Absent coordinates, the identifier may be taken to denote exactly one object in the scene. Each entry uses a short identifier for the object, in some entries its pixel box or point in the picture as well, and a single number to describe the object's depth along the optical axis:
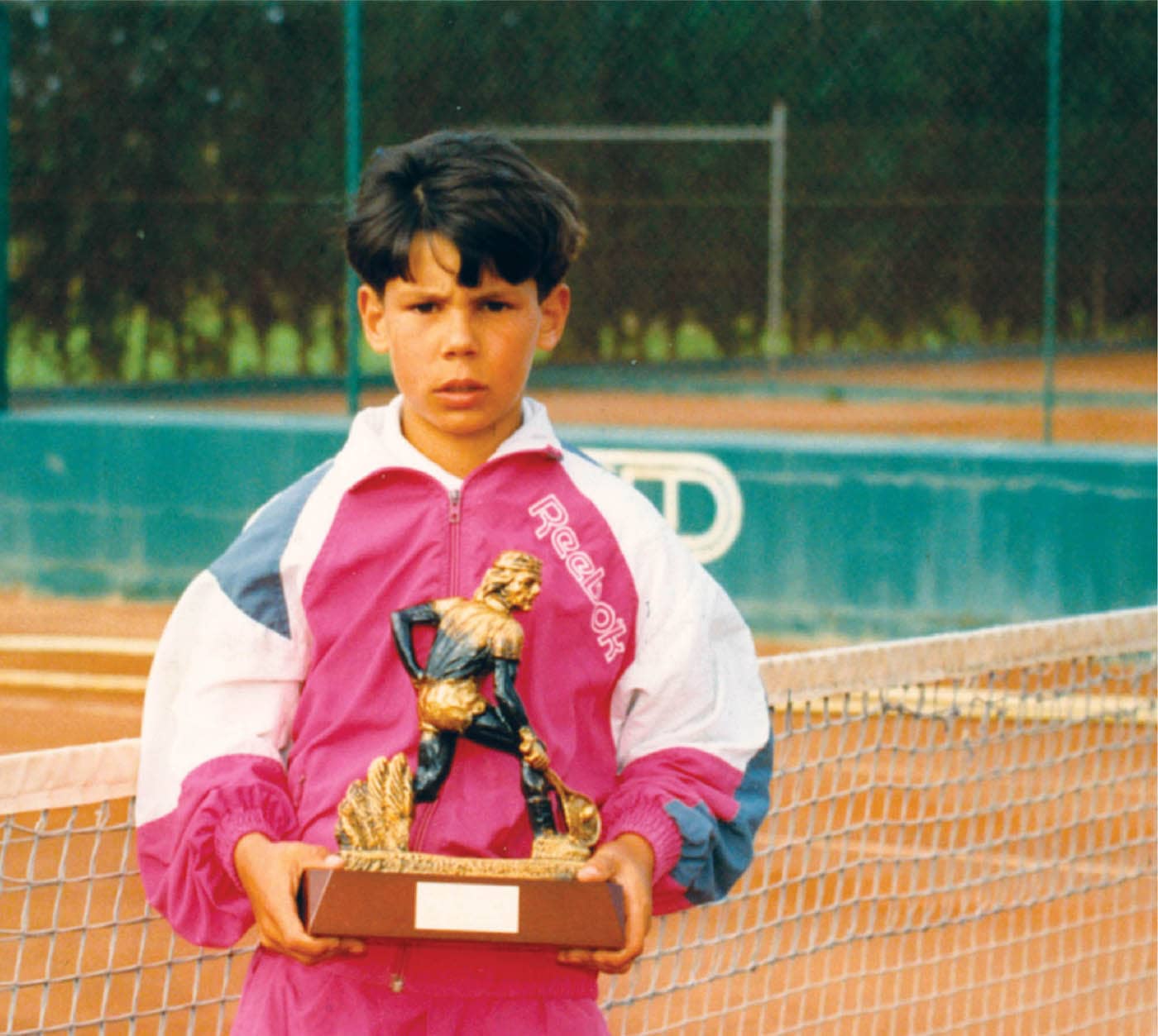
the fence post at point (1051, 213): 16.78
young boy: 4.19
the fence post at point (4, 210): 19.22
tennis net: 7.48
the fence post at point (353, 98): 17.77
